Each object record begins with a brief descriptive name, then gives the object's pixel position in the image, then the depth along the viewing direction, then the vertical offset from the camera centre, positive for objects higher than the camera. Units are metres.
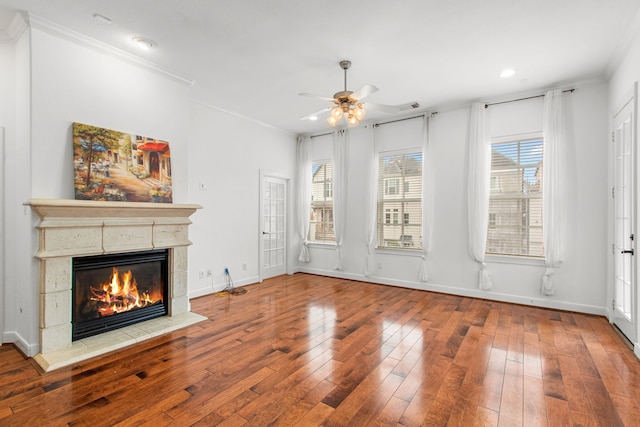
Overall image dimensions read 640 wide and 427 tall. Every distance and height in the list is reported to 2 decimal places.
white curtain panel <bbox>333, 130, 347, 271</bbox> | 6.32 +0.51
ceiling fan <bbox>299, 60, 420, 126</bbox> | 3.33 +1.19
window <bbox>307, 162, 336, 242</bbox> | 6.77 +0.19
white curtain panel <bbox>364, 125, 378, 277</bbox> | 5.93 +0.21
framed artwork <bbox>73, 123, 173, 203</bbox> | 3.12 +0.50
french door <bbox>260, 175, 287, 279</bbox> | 6.19 -0.31
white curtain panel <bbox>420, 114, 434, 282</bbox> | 5.30 +0.23
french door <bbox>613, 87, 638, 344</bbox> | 3.13 -0.09
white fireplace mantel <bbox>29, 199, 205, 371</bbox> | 2.84 -0.38
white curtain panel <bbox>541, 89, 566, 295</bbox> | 4.26 +0.39
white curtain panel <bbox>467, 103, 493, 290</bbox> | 4.79 +0.40
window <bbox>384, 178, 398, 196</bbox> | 5.87 +0.50
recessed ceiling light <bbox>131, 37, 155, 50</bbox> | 3.22 +1.80
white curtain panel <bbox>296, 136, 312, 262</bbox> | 6.80 +0.39
